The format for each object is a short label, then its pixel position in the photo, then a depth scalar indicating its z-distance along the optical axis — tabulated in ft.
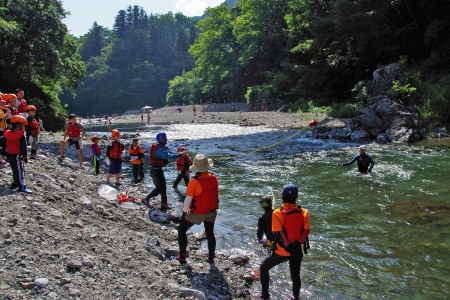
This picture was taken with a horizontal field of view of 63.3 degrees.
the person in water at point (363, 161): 42.52
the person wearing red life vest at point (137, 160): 39.29
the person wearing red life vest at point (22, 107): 36.60
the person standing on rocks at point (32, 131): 37.20
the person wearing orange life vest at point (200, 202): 18.90
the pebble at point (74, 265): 15.21
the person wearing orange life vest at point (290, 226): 15.85
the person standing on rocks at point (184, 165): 36.04
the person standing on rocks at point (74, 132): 39.68
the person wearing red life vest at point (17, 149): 23.34
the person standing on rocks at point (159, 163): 28.27
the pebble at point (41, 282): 13.37
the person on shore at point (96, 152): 38.37
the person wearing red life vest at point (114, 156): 36.14
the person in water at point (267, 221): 20.15
